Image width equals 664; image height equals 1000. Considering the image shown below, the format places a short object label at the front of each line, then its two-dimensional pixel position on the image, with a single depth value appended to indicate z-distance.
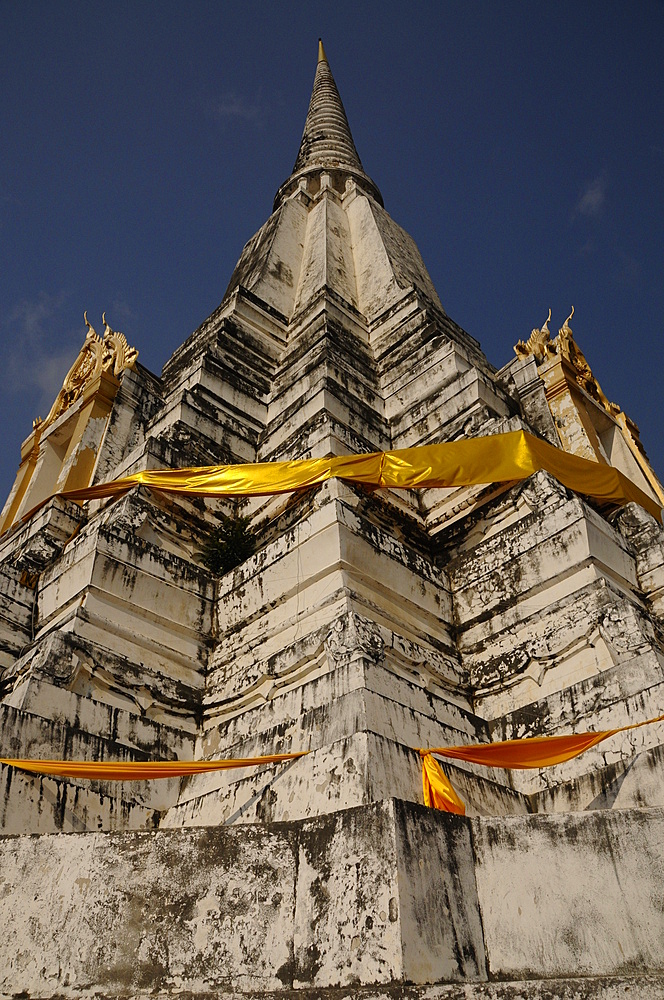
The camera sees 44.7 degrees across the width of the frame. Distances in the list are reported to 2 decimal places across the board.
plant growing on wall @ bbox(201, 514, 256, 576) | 8.48
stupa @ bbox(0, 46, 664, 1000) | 3.79
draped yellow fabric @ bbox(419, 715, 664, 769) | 5.07
